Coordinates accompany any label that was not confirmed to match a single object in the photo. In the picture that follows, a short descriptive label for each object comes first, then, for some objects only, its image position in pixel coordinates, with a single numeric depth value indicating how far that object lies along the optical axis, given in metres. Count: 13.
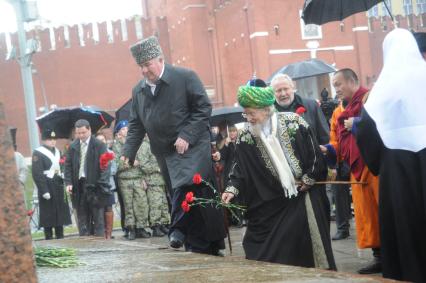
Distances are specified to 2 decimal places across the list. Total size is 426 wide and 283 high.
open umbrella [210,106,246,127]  18.44
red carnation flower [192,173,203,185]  7.34
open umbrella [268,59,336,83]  19.60
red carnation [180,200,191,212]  7.33
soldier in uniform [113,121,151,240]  15.02
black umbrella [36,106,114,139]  15.13
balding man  9.55
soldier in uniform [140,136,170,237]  15.16
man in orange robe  8.12
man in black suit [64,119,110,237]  13.47
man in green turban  7.24
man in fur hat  8.39
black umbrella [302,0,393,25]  10.92
